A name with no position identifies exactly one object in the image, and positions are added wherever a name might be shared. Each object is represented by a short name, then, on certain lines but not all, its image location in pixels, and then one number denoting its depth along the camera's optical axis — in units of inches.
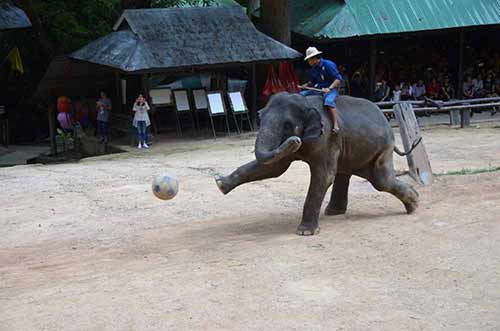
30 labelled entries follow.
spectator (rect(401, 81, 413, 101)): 942.4
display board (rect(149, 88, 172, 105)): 845.2
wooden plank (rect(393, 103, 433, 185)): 520.3
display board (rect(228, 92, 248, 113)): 852.6
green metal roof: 874.8
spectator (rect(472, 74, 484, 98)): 990.4
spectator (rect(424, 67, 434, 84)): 989.2
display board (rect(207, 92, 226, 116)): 839.1
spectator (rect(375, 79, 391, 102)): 934.4
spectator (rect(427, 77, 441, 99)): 965.2
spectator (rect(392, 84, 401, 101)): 917.7
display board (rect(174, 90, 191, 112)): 848.3
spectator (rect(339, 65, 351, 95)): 933.1
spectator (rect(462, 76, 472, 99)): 986.8
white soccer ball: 364.2
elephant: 366.7
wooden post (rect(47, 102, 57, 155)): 882.1
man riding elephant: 385.1
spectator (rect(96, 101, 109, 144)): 841.5
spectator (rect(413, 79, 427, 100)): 948.6
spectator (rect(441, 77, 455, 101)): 968.1
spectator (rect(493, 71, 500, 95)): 995.9
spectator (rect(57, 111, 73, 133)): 871.7
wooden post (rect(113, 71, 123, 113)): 908.0
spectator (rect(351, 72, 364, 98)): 960.9
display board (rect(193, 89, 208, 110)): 858.8
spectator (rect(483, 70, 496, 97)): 995.9
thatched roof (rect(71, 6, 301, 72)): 786.2
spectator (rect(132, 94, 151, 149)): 794.2
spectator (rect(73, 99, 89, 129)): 902.4
